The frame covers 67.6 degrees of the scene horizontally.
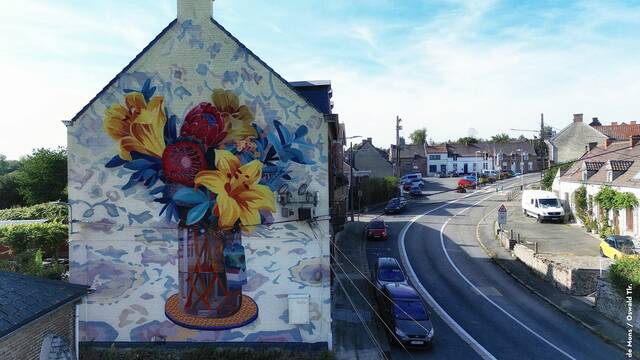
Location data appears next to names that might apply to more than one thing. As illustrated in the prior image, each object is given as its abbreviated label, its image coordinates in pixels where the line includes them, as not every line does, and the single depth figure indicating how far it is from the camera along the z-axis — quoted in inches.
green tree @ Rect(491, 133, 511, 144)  5170.3
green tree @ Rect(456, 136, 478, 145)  3945.9
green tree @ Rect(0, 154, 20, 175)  3990.2
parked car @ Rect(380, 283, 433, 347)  727.7
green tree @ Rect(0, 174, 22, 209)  2394.2
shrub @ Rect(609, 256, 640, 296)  781.9
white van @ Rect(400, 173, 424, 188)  2737.2
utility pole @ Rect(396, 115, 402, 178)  2064.5
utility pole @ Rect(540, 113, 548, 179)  1972.6
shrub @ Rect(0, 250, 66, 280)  826.2
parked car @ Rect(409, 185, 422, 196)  2404.3
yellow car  1069.9
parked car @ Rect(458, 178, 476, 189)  2751.2
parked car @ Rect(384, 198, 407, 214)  1966.0
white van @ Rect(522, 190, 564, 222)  1628.9
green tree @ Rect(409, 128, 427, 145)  5168.3
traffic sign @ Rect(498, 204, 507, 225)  1352.1
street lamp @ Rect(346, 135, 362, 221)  1559.3
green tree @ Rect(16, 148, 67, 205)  2127.2
